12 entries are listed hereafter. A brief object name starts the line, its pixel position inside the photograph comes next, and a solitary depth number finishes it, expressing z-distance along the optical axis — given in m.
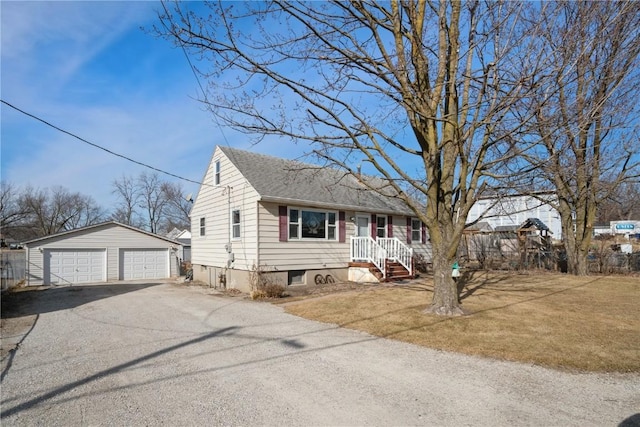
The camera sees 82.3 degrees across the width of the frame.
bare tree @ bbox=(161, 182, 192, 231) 49.94
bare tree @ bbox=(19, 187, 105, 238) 49.12
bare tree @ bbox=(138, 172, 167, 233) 49.28
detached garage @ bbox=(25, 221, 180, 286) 18.59
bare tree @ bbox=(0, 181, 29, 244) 45.84
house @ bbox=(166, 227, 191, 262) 33.01
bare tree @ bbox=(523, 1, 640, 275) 7.29
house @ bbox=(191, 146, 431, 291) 13.24
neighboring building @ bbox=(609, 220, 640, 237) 32.62
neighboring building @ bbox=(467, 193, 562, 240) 37.47
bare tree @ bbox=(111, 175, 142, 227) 48.78
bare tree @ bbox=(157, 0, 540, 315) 7.57
